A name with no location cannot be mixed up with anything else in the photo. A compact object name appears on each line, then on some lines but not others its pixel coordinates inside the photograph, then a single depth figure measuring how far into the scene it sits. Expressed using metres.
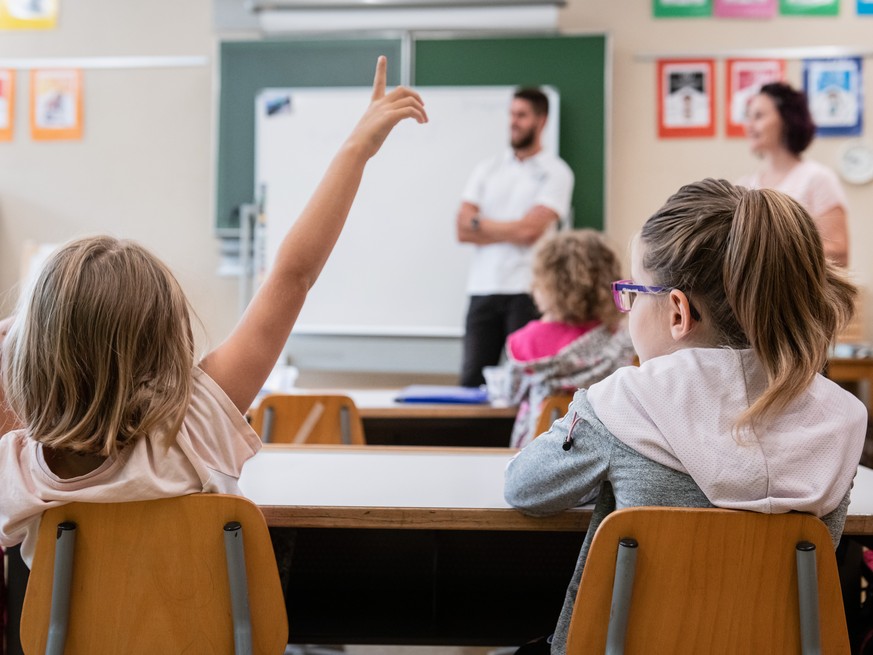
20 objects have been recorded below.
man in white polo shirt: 3.88
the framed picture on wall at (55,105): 4.83
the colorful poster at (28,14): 4.83
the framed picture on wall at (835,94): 4.44
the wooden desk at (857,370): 3.92
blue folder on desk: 2.51
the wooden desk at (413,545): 1.22
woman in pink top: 3.07
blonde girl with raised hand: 1.10
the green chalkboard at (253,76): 4.49
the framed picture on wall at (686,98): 4.50
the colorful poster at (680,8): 4.48
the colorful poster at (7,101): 4.86
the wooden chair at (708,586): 1.01
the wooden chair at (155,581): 1.07
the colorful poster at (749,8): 4.46
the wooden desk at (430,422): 2.40
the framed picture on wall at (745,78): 4.48
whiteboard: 4.51
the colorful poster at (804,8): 4.45
